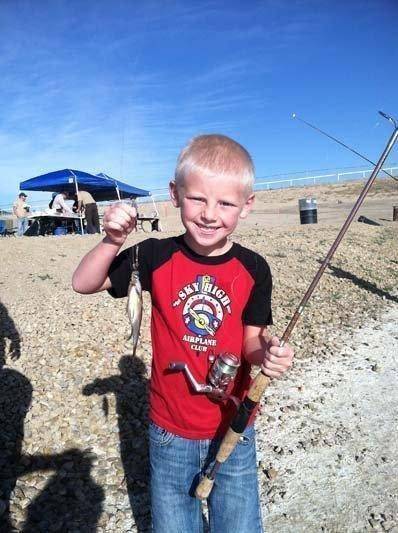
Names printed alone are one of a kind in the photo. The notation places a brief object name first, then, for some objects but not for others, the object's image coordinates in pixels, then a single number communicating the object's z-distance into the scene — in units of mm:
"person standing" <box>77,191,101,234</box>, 17656
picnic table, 18797
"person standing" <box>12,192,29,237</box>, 19094
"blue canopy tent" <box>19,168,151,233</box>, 18406
